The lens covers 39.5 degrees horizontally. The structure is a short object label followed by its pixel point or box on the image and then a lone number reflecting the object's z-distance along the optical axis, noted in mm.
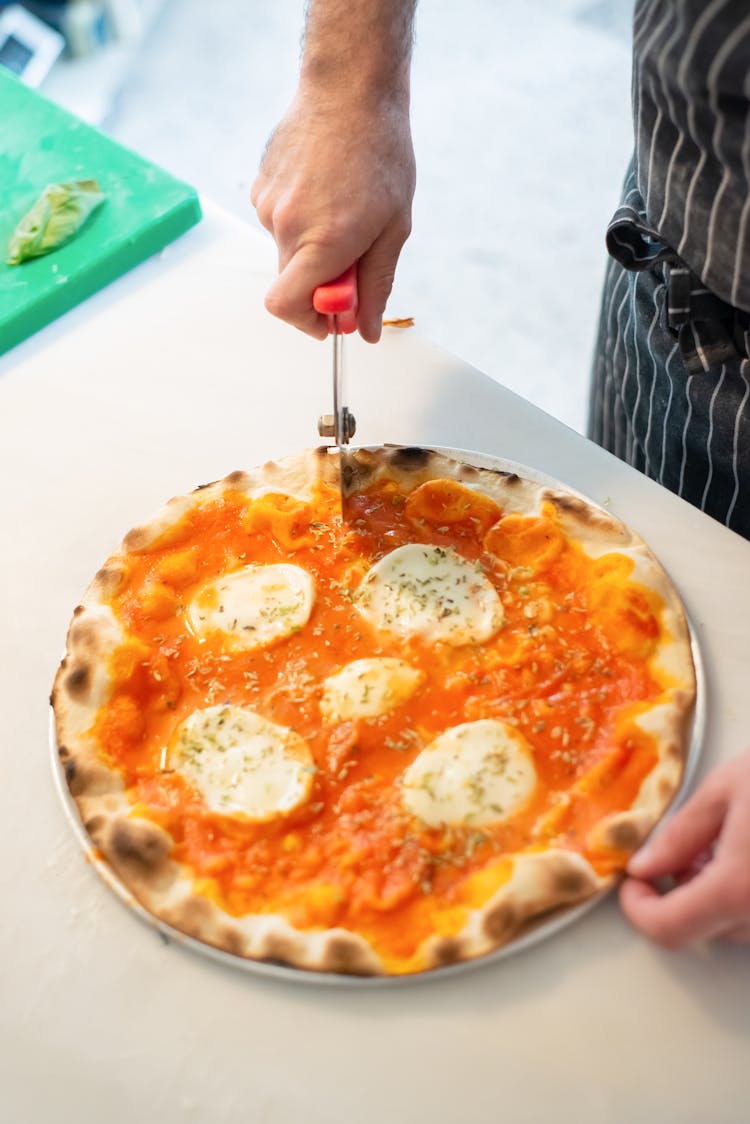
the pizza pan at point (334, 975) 1142
